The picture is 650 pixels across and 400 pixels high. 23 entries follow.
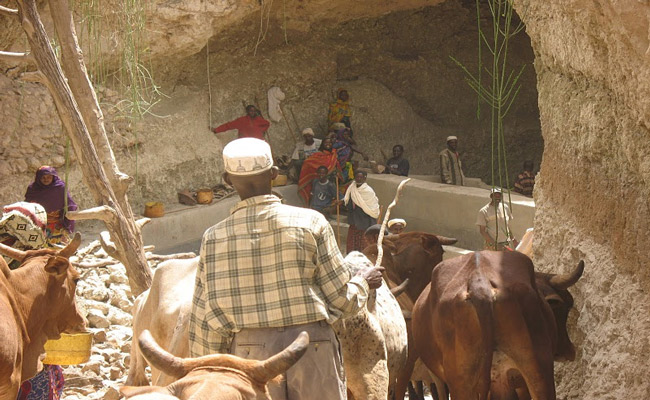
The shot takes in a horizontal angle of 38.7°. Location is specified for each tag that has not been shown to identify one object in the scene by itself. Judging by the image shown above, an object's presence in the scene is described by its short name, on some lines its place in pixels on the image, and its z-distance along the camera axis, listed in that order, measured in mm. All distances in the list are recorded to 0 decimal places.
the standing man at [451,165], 15523
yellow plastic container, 5535
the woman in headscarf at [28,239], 5242
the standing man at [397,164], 16484
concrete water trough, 12672
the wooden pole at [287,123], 17594
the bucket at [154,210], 13695
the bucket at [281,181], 15445
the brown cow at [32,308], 4555
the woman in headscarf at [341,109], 18047
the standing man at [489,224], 10258
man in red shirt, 16141
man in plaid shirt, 3639
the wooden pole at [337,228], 13751
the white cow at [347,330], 4703
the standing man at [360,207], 12750
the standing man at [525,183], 13938
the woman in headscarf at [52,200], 8719
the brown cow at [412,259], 7465
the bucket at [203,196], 14681
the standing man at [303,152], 16062
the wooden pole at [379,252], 5089
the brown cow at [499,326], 4754
